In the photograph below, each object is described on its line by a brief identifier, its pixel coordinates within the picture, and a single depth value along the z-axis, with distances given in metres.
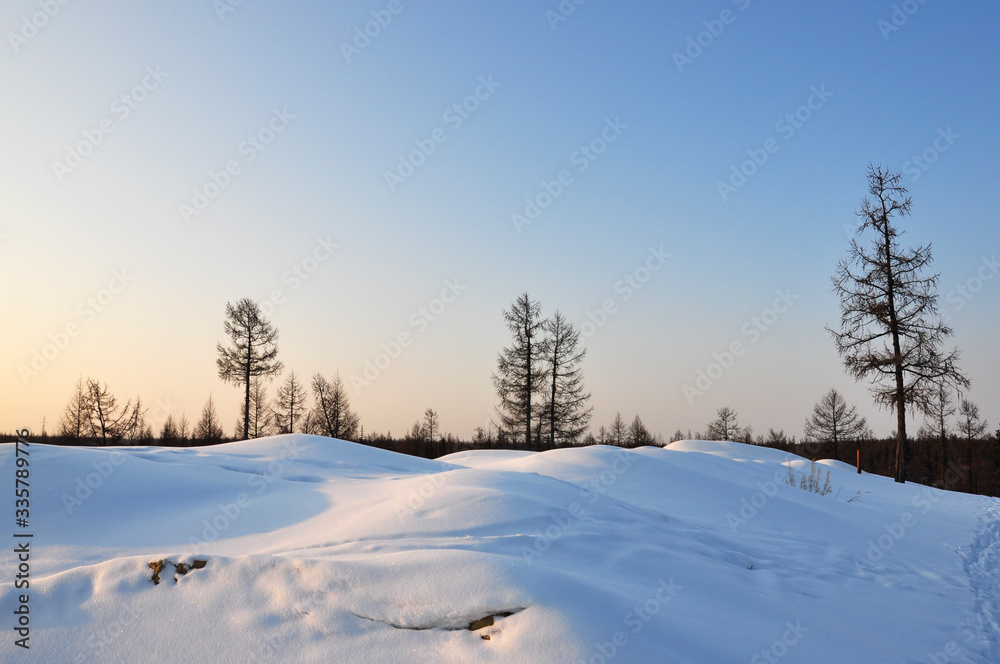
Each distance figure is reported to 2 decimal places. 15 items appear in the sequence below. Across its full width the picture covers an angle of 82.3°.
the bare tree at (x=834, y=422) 36.25
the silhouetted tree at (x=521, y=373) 28.41
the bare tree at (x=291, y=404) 33.87
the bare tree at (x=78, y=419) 27.91
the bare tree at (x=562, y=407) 28.42
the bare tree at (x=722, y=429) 39.80
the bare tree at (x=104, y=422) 27.38
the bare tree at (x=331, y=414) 33.44
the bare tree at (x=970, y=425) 33.75
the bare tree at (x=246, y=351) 28.22
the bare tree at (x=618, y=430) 42.34
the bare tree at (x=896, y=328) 17.34
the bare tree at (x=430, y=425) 40.76
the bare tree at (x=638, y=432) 37.44
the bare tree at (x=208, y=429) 27.95
